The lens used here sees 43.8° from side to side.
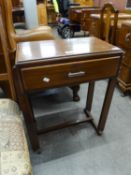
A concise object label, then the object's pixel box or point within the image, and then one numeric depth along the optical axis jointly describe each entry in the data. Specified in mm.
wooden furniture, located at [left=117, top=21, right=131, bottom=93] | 1621
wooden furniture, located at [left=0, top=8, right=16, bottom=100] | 997
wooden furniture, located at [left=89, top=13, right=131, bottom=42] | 2293
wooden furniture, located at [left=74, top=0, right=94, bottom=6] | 5113
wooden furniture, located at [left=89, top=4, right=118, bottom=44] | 1890
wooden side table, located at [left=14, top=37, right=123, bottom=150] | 825
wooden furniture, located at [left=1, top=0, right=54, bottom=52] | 1175
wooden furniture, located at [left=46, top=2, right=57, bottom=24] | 5745
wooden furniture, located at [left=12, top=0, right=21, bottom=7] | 4559
